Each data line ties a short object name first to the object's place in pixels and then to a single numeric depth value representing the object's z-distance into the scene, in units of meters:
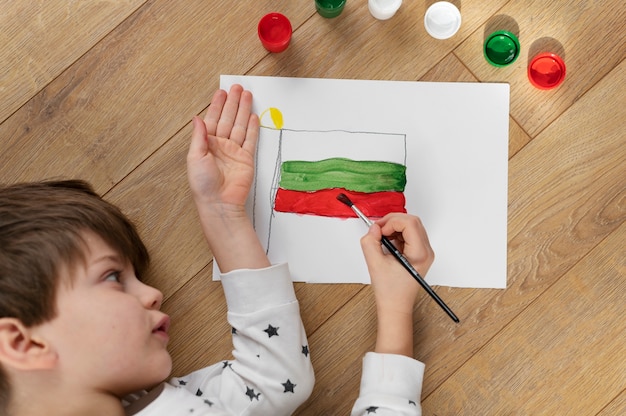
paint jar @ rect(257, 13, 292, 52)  0.93
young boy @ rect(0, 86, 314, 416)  0.74
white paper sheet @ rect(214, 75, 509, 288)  0.92
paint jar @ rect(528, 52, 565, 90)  0.93
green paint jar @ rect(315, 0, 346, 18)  0.93
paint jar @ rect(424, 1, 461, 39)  0.94
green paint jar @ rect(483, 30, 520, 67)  0.94
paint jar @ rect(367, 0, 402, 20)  0.93
